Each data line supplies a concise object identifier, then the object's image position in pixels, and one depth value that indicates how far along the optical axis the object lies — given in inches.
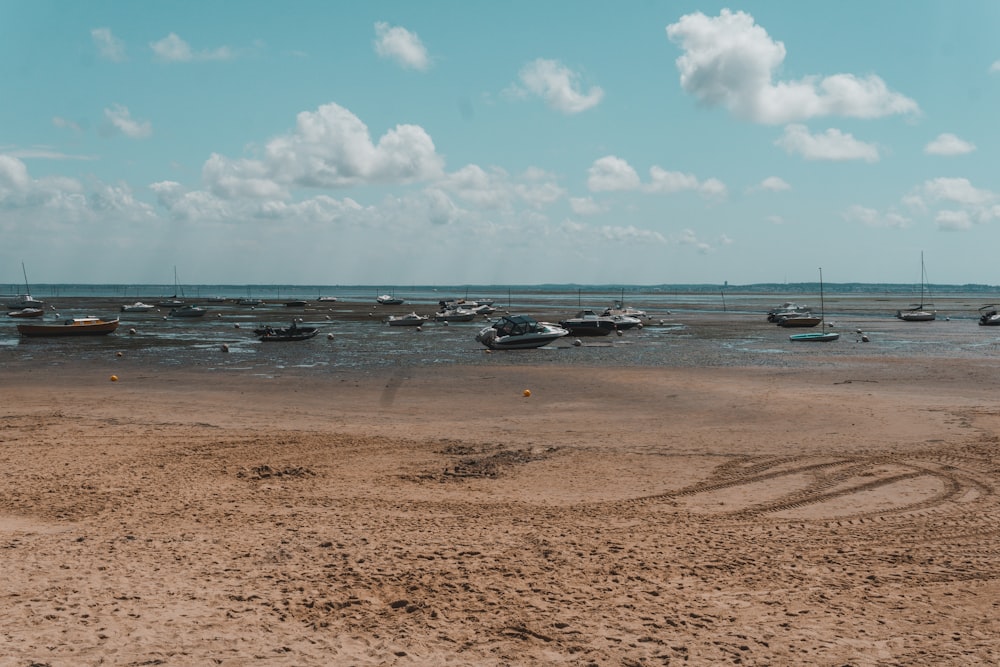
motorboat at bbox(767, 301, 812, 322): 3065.9
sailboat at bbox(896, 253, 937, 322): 3184.1
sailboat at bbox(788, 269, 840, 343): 2064.5
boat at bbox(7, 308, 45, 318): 3312.0
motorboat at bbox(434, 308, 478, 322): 3139.8
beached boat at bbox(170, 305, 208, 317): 3410.9
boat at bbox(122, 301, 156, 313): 4311.0
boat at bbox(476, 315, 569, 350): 1815.9
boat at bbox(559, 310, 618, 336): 2252.7
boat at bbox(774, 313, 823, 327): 2704.2
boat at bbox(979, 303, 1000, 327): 2923.2
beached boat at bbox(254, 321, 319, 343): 2062.0
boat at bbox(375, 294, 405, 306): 5659.5
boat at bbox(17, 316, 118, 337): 2139.5
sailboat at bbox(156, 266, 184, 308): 4878.0
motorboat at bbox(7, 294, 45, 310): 4269.2
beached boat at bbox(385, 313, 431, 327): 2893.7
